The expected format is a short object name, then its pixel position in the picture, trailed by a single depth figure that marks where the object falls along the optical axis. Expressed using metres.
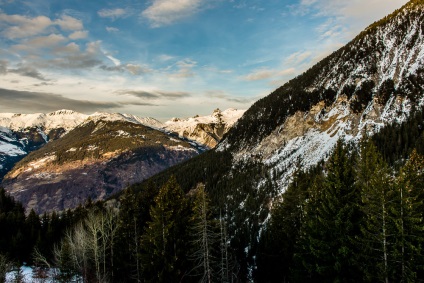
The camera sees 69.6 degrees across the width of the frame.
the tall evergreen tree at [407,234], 21.19
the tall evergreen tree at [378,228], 22.62
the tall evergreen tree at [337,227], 25.23
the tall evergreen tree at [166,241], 30.62
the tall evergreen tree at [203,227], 27.06
